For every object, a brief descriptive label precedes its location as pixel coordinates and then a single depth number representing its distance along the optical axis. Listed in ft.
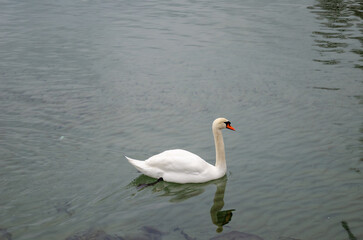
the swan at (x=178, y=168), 31.55
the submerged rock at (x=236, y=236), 25.55
